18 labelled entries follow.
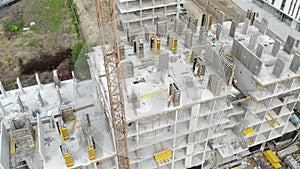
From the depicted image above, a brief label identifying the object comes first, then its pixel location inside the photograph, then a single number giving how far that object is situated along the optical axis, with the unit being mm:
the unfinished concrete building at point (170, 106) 22734
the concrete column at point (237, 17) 32031
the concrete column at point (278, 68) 25203
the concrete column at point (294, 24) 56331
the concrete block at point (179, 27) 28794
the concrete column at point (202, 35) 28541
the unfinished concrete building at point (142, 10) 50094
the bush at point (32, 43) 53906
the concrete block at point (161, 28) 28719
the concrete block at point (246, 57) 25609
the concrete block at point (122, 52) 26391
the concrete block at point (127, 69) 24266
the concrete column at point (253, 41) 28391
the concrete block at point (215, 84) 22609
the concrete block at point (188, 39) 27531
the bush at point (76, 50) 46562
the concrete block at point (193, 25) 30531
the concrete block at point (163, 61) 24831
